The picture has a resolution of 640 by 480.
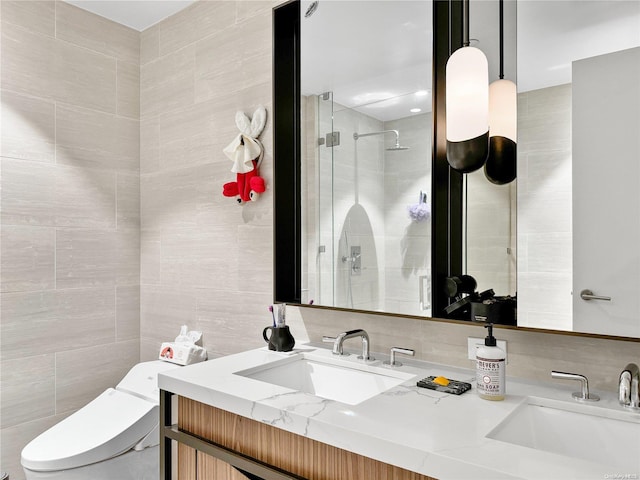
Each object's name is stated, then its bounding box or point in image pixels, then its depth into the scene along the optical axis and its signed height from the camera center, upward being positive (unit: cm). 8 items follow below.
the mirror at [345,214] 121 +9
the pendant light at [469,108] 122 +35
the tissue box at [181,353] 205 -48
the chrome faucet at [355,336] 150 -31
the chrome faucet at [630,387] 104 -32
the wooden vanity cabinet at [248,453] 99 -49
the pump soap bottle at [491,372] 111 -30
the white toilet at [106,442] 158 -70
